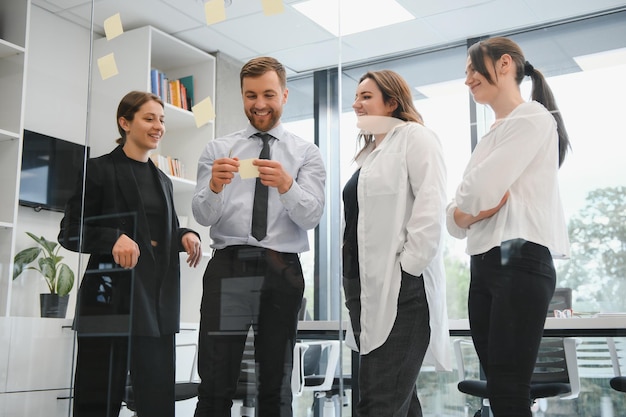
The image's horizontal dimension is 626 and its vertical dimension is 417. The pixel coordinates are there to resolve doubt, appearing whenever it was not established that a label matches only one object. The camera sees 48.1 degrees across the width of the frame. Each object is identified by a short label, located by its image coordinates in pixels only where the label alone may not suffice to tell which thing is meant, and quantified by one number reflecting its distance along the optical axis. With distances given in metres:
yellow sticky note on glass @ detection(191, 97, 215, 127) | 2.75
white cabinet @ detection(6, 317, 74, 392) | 2.94
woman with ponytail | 1.90
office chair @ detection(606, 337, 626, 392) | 1.94
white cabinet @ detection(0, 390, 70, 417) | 2.91
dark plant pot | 2.97
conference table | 1.96
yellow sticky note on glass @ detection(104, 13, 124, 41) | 3.06
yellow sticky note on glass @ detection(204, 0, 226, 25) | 2.87
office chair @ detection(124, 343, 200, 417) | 2.50
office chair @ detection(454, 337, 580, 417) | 1.93
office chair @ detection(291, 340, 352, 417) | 2.38
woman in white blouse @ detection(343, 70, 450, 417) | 2.01
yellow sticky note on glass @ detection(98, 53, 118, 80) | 3.05
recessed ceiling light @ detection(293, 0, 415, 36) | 2.52
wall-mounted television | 3.08
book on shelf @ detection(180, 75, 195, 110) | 2.85
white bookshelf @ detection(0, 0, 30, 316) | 3.07
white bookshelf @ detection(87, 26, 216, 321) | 2.64
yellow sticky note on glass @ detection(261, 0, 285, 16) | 2.74
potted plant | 2.97
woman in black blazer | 2.71
